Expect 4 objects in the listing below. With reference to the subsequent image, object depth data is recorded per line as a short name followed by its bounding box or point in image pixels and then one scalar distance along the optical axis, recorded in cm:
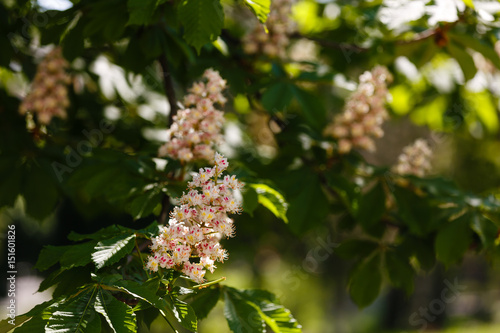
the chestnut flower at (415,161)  364
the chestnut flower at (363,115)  360
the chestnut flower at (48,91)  356
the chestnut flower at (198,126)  332
